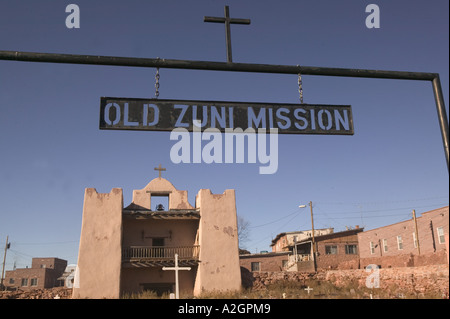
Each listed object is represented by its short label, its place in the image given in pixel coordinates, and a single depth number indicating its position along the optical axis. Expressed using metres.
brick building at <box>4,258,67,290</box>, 63.50
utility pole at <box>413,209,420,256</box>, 36.69
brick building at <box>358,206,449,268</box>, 34.19
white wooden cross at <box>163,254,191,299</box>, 24.41
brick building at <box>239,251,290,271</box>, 49.54
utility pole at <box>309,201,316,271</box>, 46.86
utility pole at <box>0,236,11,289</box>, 59.83
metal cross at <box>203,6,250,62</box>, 5.48
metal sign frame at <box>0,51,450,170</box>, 5.01
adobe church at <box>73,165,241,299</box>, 26.30
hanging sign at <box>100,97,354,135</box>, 5.23
